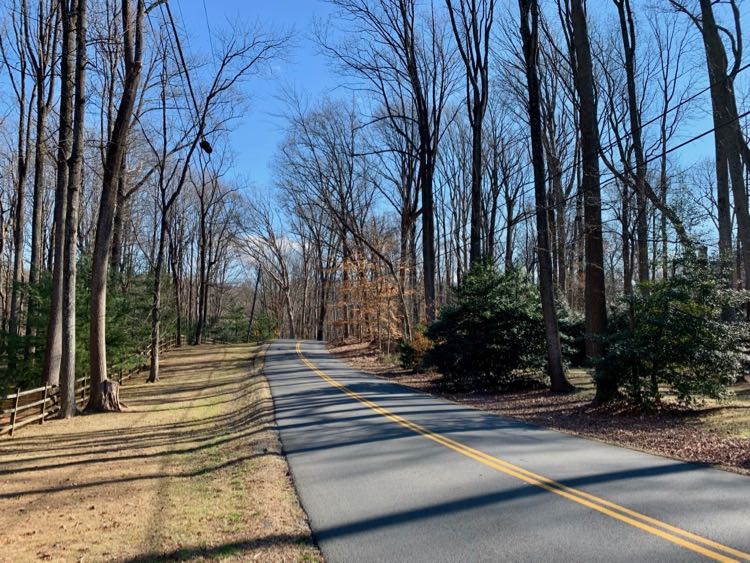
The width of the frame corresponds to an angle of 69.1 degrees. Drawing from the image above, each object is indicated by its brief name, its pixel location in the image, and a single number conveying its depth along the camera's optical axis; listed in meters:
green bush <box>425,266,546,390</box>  18.19
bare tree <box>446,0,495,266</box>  22.50
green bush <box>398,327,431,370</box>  24.64
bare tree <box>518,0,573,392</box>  16.41
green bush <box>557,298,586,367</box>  18.56
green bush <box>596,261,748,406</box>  11.30
